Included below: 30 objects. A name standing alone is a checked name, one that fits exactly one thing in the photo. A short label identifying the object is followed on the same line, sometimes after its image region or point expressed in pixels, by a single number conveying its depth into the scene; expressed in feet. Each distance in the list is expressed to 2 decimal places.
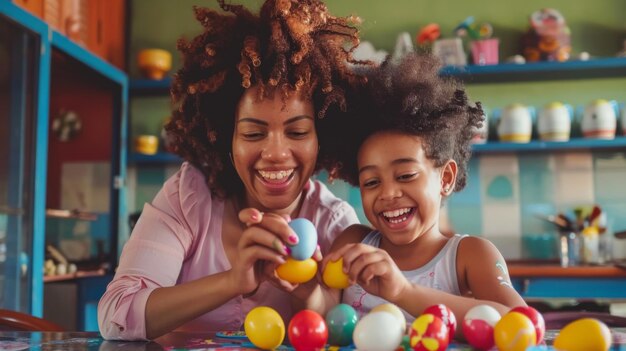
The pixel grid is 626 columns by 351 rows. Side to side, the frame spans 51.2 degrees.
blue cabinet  8.77
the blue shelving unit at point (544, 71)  10.91
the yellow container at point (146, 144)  12.34
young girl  4.09
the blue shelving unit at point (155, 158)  12.14
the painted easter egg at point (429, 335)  2.55
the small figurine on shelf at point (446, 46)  11.57
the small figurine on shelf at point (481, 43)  11.55
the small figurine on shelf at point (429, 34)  11.71
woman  3.99
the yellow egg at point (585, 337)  2.60
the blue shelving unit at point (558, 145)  10.83
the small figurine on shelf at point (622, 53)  11.13
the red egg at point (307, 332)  2.68
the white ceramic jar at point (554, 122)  11.01
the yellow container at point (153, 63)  12.37
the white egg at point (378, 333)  2.63
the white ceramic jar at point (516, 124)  11.15
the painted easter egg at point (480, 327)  2.73
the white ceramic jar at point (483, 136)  11.18
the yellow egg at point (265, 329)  2.76
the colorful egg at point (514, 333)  2.54
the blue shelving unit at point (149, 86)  12.27
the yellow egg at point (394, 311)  2.75
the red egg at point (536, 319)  2.72
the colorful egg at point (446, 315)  2.76
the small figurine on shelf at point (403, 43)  11.75
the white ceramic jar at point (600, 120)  10.83
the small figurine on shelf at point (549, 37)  11.25
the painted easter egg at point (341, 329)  2.93
